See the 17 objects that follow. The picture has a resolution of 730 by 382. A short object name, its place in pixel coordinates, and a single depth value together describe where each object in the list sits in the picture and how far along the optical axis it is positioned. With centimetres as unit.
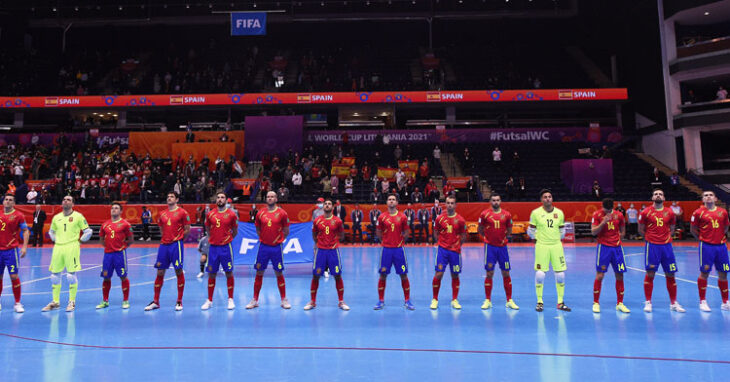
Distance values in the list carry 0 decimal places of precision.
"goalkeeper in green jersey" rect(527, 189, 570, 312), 857
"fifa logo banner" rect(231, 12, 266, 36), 2628
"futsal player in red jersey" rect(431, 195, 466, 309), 880
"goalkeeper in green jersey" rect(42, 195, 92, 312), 873
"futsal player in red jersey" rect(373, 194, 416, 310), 882
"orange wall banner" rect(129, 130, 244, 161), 3092
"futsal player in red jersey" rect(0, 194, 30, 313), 862
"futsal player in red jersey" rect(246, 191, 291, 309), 898
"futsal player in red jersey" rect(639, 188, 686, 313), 851
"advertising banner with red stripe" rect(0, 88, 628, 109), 3086
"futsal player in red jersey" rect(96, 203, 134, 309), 886
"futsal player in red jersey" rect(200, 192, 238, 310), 896
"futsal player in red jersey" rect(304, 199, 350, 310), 888
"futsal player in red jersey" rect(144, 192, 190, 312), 891
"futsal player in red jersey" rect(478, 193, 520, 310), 878
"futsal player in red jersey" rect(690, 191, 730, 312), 844
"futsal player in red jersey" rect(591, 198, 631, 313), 850
